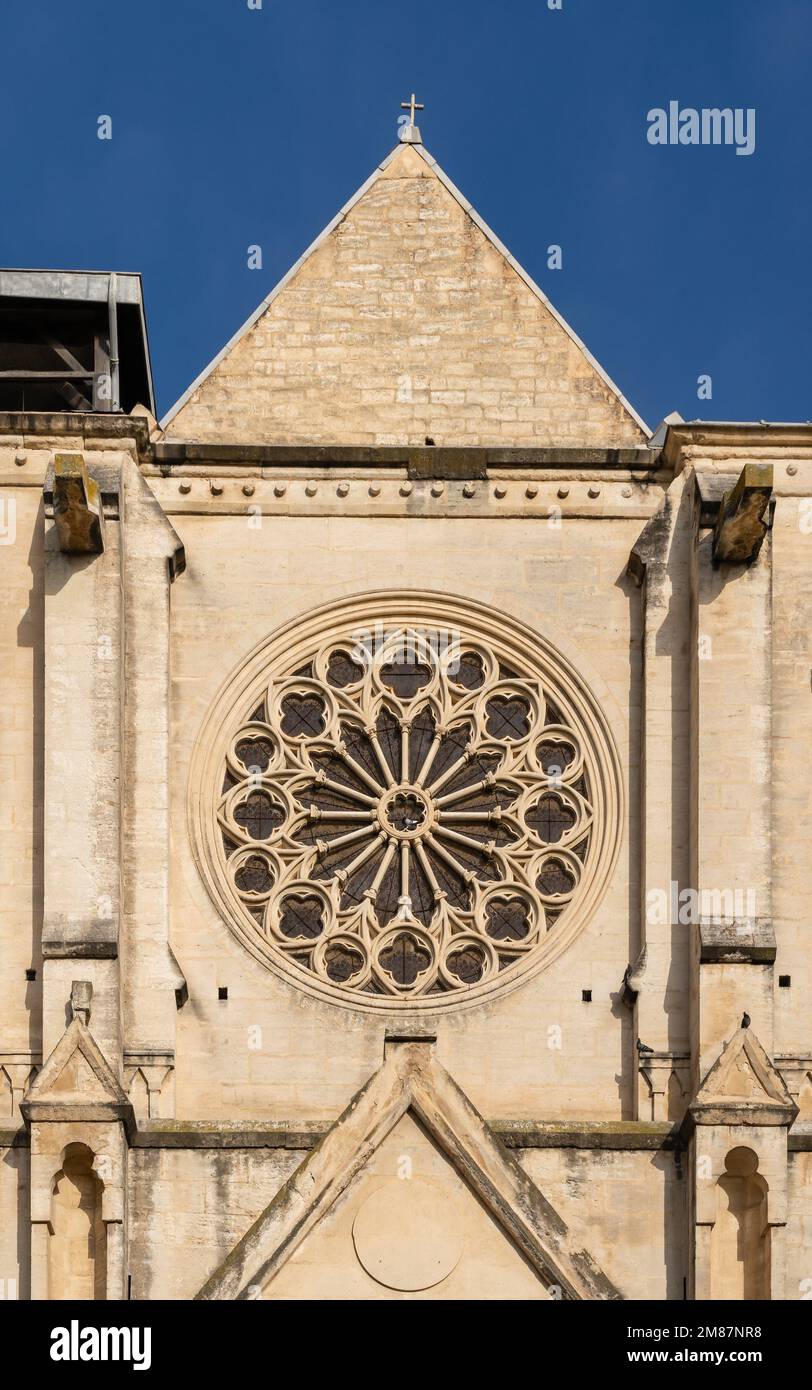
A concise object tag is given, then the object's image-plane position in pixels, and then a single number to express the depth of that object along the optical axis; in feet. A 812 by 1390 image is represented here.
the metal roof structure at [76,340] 106.83
